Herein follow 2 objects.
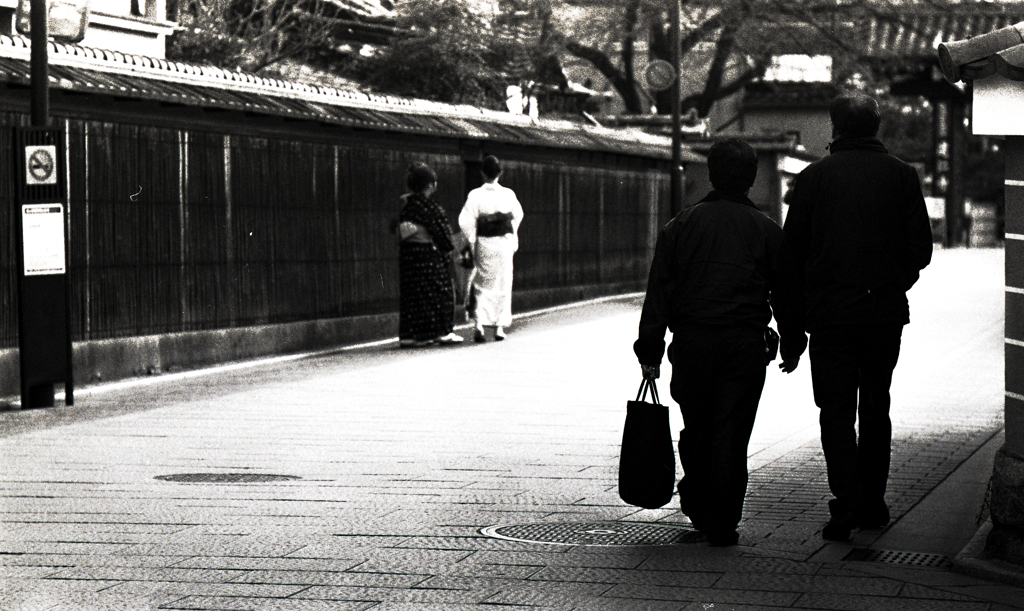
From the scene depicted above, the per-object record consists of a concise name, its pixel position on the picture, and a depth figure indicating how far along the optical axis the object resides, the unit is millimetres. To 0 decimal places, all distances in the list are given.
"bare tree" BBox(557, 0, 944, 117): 42250
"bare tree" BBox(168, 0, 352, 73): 27328
